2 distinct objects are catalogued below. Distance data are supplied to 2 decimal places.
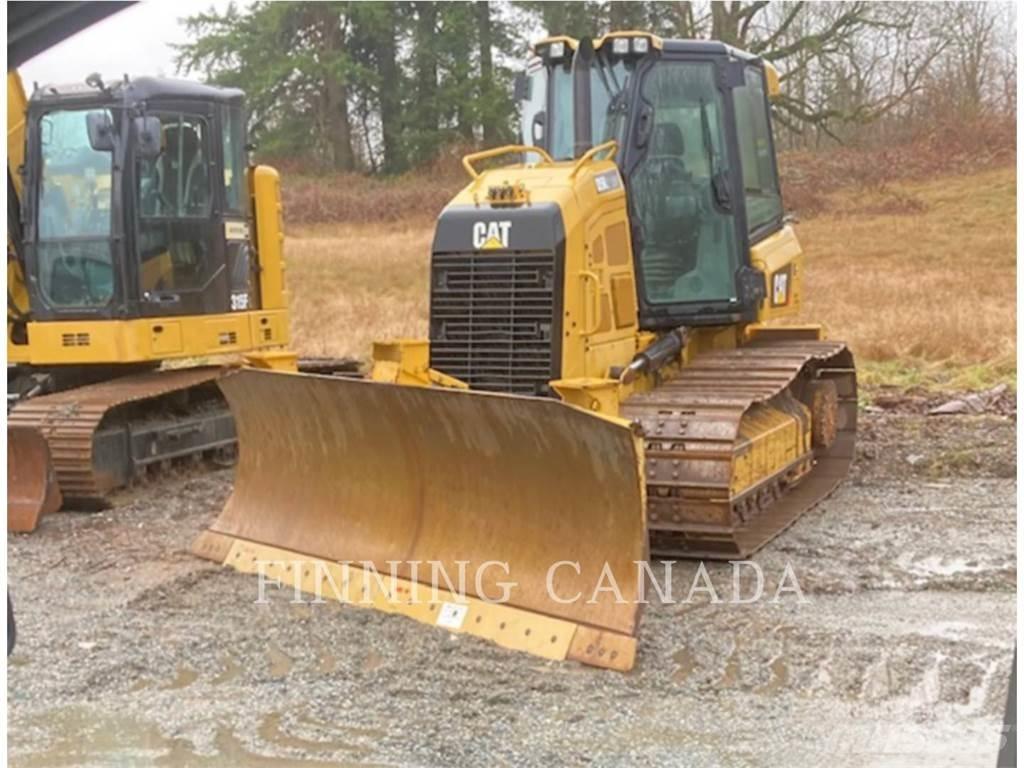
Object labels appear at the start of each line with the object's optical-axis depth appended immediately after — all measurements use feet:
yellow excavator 25.04
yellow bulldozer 16.26
